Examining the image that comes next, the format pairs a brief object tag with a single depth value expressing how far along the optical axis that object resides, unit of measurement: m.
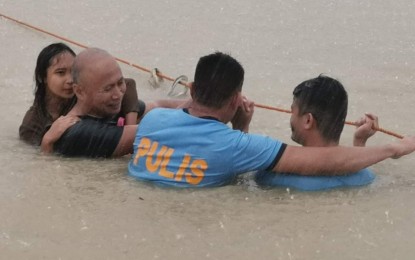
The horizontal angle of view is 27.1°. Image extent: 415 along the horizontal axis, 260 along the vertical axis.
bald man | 4.40
